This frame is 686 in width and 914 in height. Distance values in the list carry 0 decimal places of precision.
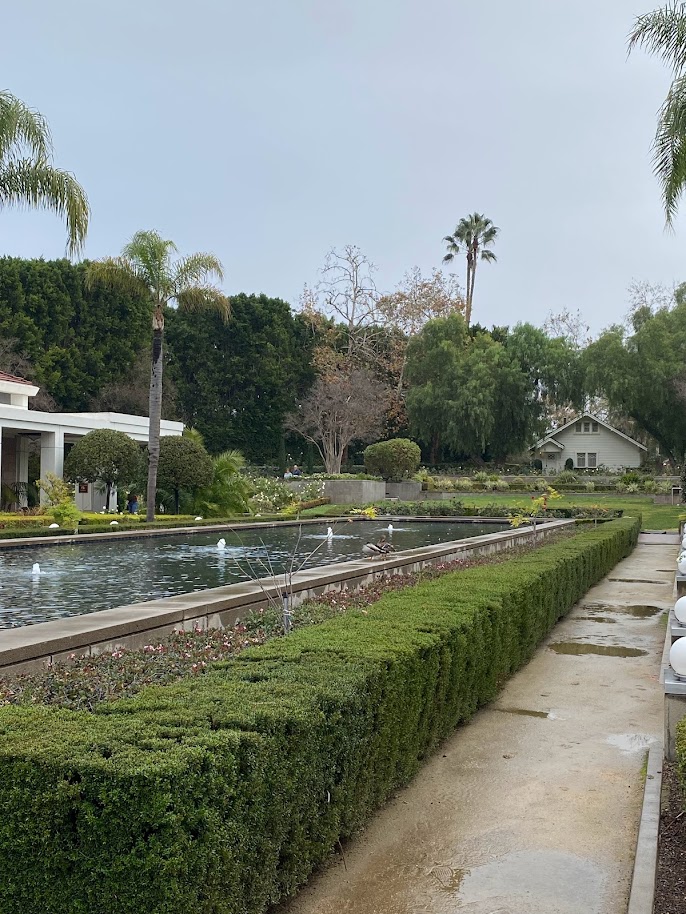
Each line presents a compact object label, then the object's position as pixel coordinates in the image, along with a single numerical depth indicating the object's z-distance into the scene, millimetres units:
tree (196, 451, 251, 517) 25297
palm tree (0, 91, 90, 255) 16125
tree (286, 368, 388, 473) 44844
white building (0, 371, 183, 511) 24516
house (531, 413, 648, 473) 49438
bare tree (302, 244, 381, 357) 48500
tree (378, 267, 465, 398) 49094
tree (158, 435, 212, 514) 24453
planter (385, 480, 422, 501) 36781
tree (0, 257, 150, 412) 38625
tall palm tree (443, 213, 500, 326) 55375
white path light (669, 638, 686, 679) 4512
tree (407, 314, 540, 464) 43375
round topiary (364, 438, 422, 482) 36844
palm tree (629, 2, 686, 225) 13023
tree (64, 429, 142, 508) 24062
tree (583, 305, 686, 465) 38406
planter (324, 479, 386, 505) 33594
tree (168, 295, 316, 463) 46500
